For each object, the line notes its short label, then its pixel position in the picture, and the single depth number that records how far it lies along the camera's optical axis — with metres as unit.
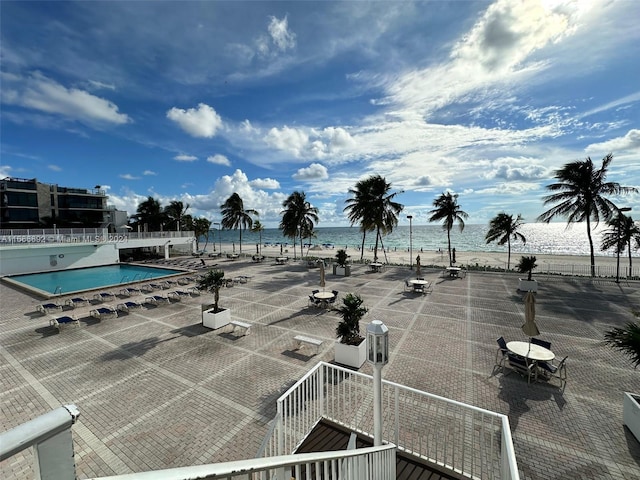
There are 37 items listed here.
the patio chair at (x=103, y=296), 16.88
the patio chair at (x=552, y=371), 7.80
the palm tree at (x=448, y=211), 30.89
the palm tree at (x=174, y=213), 48.62
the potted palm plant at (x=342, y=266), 24.22
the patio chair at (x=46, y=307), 14.46
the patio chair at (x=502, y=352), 8.80
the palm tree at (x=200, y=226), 49.38
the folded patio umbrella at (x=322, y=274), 14.53
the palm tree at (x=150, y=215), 47.47
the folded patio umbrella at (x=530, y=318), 7.67
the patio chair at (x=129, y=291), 17.98
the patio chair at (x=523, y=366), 8.07
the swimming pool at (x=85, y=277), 22.09
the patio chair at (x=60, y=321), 12.12
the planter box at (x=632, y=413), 6.03
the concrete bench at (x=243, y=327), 11.50
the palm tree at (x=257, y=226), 45.89
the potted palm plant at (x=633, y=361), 6.02
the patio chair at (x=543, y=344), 8.66
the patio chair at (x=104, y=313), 13.44
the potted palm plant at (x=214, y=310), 12.17
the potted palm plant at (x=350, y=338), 9.24
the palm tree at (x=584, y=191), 22.58
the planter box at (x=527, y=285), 17.89
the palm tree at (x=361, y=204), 30.39
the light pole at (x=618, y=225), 20.56
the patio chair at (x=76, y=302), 15.42
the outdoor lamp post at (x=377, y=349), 4.30
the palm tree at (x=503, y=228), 26.12
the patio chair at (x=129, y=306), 14.52
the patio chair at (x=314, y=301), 14.87
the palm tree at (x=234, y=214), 42.31
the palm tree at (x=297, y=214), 36.38
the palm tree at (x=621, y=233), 20.17
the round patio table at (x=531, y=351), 7.98
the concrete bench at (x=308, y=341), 9.82
